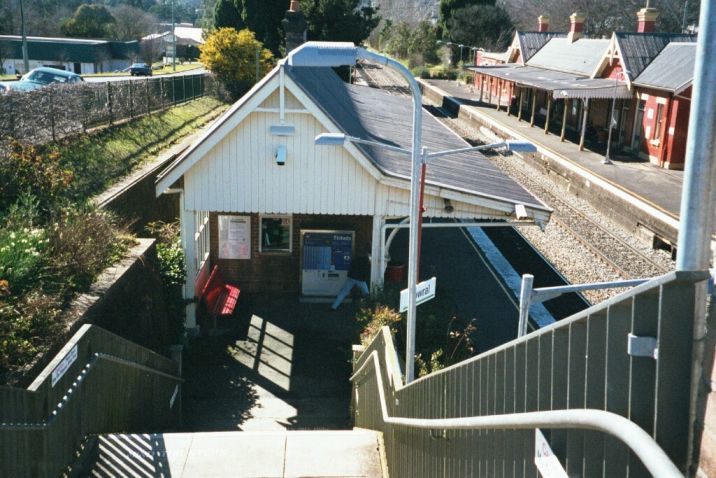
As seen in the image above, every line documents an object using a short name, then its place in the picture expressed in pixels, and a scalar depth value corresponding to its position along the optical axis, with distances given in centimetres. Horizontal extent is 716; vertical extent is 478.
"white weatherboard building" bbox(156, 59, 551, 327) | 1449
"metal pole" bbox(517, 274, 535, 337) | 713
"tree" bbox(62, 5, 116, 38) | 8631
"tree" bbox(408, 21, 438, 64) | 8362
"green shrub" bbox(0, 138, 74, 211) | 1303
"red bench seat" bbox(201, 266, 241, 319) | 1553
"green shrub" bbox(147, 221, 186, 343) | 1448
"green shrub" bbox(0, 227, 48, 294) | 900
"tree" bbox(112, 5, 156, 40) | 9019
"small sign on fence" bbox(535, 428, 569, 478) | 292
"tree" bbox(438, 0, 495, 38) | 7706
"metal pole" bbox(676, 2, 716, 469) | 232
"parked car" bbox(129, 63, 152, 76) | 6568
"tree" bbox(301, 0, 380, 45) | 4950
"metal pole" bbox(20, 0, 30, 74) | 3503
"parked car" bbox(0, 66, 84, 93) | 2751
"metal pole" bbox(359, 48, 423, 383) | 939
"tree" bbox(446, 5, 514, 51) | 7606
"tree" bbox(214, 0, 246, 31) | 5522
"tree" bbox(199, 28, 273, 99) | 4150
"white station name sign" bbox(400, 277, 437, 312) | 1004
